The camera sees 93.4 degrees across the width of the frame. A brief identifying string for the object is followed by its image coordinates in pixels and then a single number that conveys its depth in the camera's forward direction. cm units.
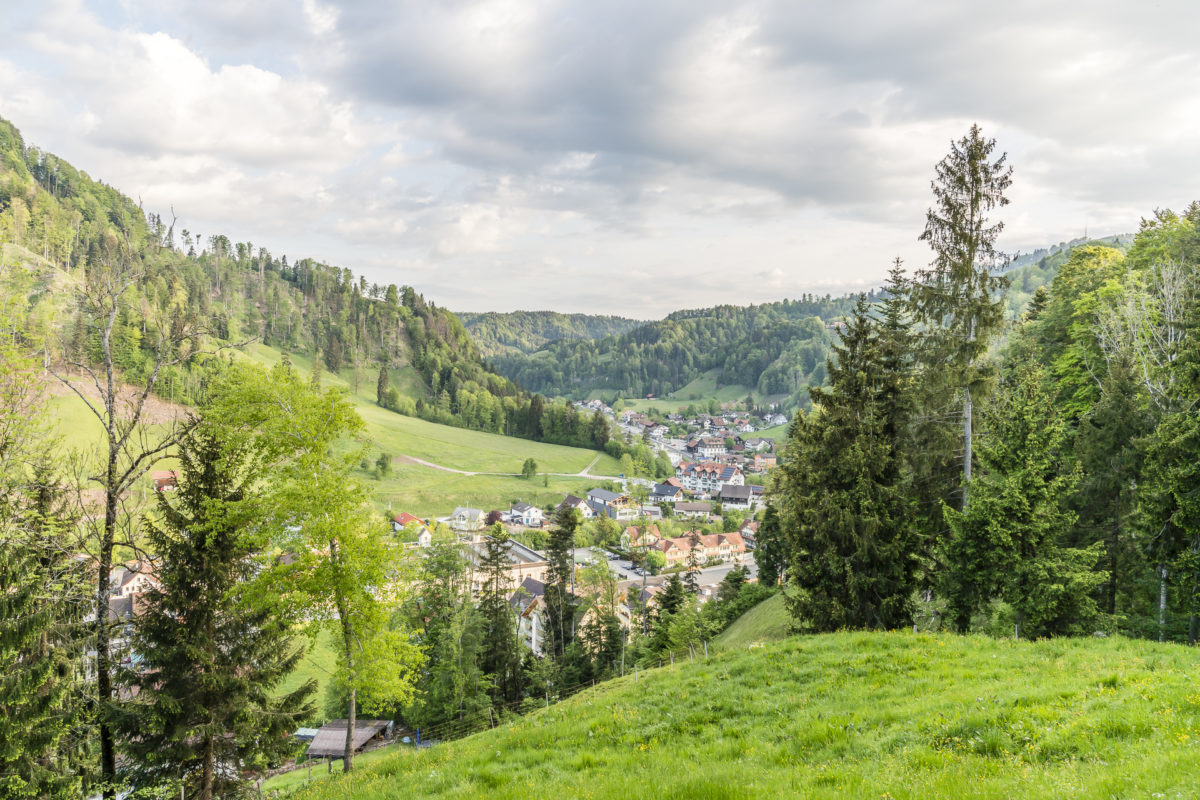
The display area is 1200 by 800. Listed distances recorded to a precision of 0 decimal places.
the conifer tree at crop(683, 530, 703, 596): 4625
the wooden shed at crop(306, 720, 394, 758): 3797
